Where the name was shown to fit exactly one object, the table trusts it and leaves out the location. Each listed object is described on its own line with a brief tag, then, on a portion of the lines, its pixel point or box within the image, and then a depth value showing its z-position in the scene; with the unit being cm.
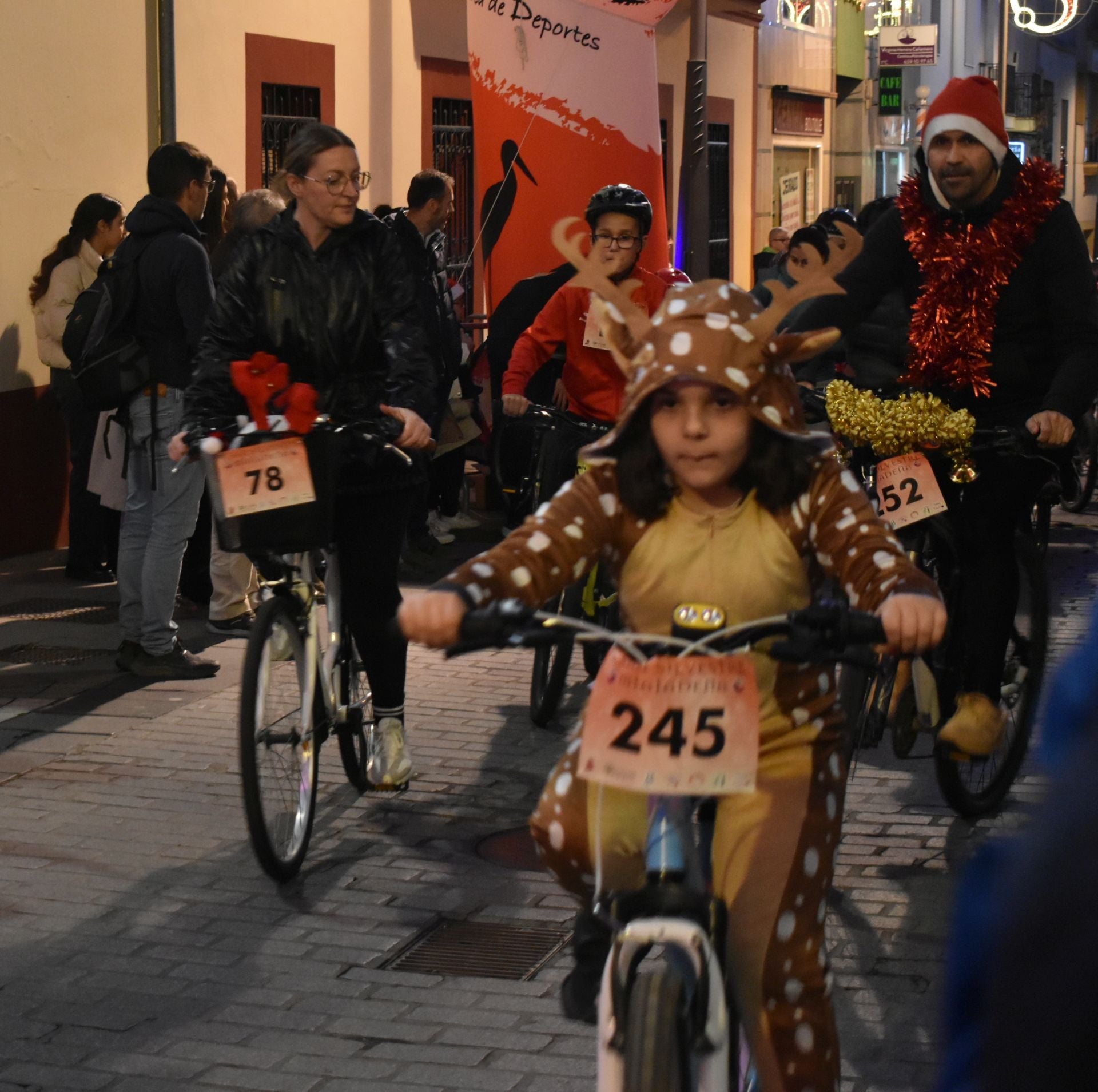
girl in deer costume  570
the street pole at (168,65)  2263
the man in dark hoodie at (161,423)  1502
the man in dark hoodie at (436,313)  1941
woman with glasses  1059
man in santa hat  1029
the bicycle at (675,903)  512
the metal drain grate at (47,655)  1579
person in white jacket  1965
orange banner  2032
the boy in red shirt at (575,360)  1388
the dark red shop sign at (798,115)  5011
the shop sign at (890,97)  6289
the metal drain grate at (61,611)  1761
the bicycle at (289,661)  977
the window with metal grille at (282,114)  2524
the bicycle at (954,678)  1046
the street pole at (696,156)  2867
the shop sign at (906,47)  6255
